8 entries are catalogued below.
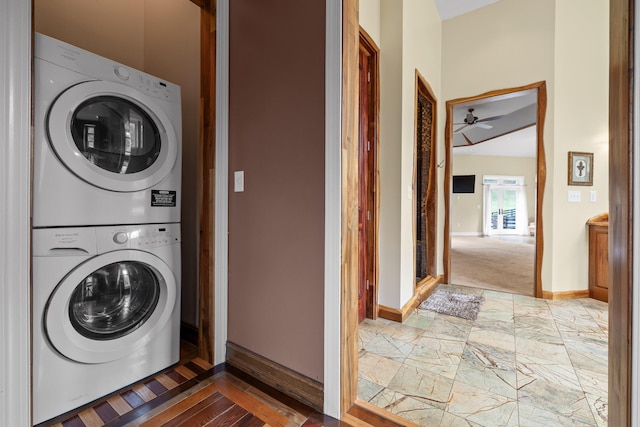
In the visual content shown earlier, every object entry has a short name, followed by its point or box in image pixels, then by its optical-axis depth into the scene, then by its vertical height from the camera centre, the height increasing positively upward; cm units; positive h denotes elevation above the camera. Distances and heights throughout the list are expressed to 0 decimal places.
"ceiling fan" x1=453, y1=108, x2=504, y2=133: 501 +176
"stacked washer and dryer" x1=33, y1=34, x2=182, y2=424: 115 -7
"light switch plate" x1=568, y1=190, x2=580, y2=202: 300 +21
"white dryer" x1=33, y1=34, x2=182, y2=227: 114 +34
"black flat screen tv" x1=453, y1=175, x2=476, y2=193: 969 +111
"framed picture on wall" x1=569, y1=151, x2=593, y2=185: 299 +51
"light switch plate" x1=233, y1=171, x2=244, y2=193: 158 +18
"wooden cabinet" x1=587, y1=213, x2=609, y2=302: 288 -44
